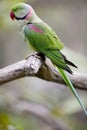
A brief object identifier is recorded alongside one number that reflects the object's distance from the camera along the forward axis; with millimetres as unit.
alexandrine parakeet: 5266
